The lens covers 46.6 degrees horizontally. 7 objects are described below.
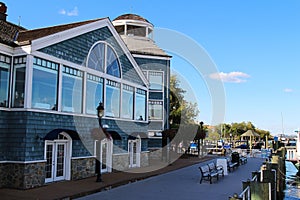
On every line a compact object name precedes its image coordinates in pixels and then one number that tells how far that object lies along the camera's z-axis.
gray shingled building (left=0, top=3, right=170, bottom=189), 13.43
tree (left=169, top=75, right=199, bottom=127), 42.47
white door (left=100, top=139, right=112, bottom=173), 18.88
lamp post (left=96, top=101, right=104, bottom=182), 15.50
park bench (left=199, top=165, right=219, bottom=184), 16.43
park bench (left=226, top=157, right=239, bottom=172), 21.47
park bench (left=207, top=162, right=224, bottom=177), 17.54
